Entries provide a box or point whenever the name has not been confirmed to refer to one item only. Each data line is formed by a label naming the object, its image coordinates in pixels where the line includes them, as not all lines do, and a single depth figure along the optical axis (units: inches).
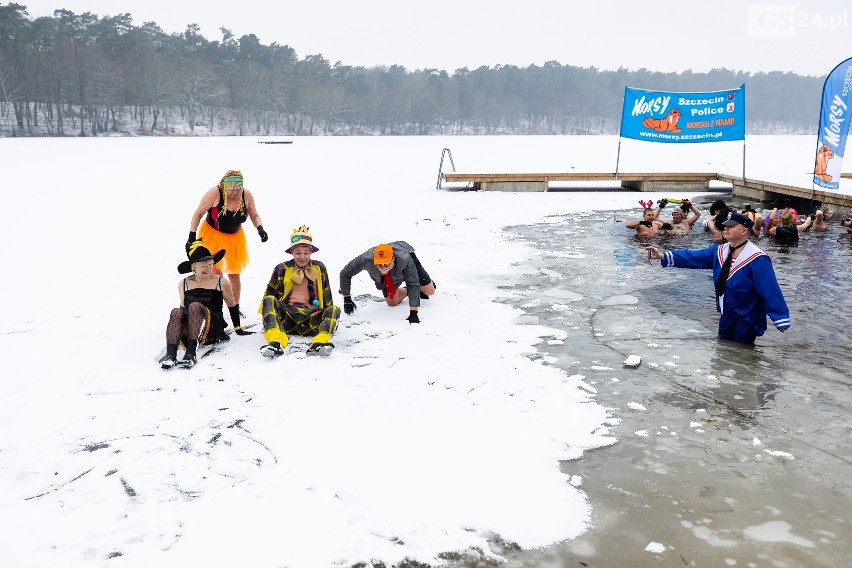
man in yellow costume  232.1
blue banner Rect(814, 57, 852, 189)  493.9
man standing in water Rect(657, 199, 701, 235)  489.7
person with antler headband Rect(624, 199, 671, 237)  461.1
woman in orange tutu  254.4
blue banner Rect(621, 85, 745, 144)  746.2
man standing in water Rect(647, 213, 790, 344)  219.0
